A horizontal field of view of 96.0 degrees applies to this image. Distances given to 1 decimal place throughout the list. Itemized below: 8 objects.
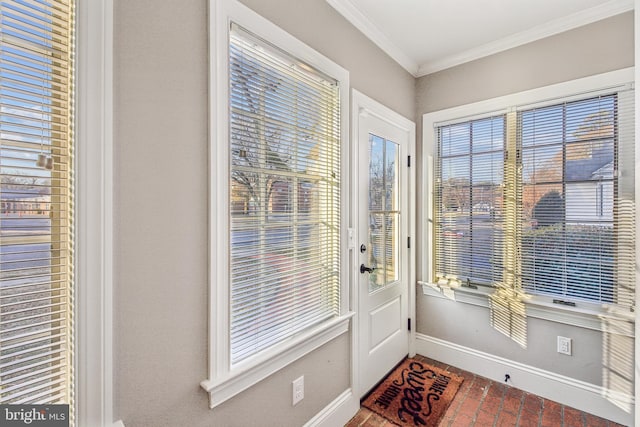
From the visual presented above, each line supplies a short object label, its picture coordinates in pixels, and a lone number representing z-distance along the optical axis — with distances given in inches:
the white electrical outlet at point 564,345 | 81.1
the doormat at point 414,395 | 76.1
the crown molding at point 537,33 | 73.4
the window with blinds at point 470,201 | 92.6
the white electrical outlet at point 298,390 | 60.4
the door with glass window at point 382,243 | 81.3
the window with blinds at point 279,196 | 50.4
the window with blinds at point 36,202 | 30.5
